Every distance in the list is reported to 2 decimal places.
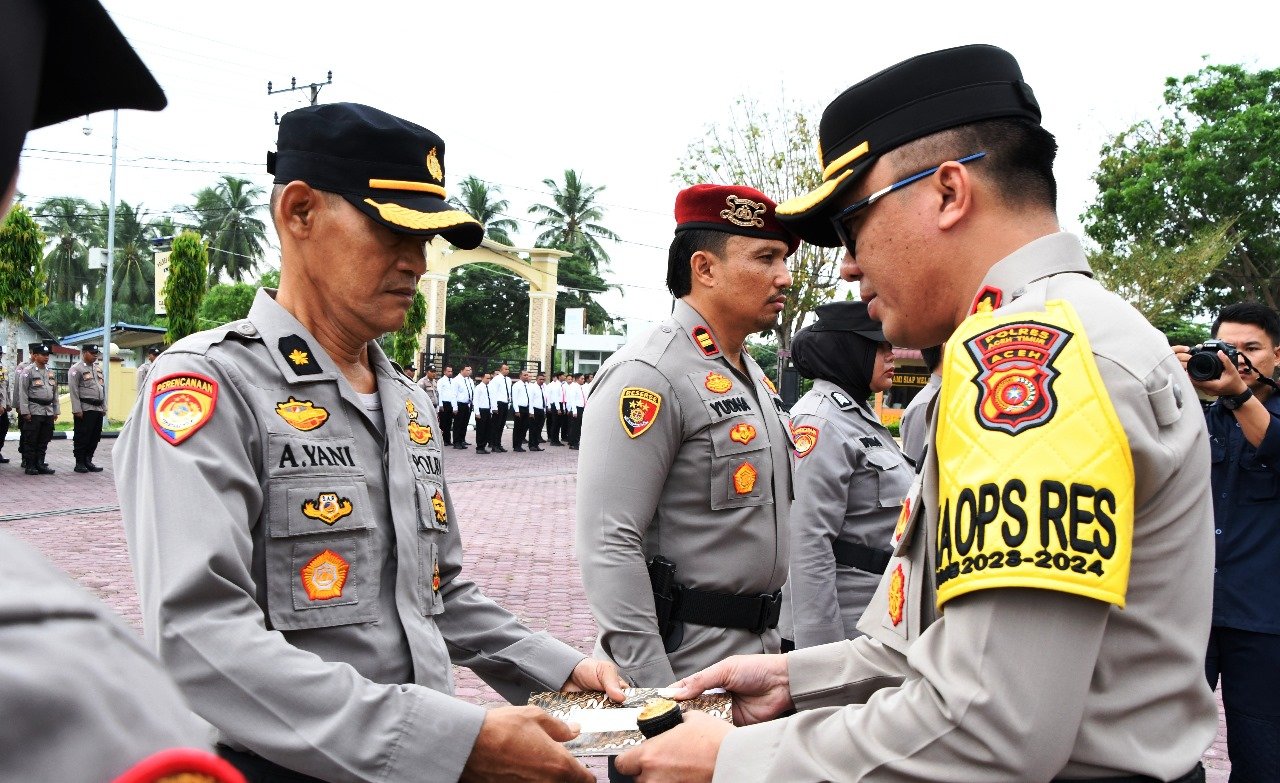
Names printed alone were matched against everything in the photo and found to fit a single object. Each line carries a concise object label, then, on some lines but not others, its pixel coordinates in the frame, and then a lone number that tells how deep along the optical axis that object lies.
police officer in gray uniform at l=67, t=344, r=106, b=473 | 16.03
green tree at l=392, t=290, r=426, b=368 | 28.20
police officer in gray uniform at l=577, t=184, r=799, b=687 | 3.03
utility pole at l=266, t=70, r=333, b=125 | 28.86
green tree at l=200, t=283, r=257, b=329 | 52.62
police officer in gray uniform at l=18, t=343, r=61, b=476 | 15.35
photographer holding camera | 3.76
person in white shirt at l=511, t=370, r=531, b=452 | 25.70
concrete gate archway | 33.53
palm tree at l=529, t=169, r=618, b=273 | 58.17
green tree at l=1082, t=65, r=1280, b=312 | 27.89
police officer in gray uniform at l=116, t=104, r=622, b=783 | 1.71
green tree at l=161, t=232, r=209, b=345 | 24.31
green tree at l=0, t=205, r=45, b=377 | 16.86
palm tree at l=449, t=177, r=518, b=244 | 56.28
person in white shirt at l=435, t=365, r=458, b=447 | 25.02
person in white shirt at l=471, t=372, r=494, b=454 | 24.41
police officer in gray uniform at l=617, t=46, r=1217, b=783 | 1.33
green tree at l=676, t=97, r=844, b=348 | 26.94
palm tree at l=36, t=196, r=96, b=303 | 58.75
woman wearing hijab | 3.99
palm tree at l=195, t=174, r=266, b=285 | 58.03
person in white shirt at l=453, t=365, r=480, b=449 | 24.89
